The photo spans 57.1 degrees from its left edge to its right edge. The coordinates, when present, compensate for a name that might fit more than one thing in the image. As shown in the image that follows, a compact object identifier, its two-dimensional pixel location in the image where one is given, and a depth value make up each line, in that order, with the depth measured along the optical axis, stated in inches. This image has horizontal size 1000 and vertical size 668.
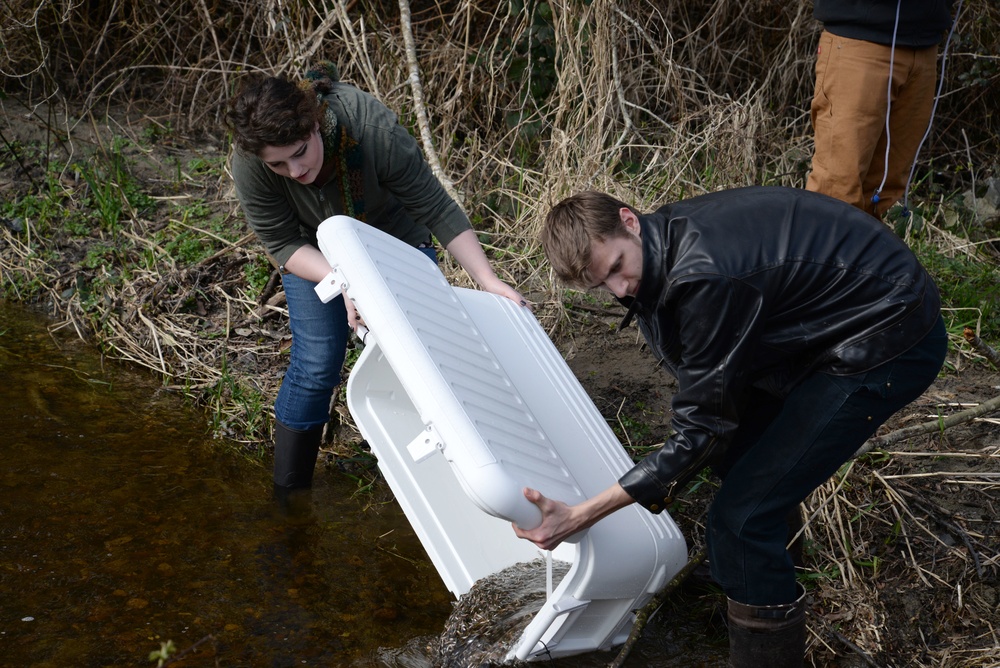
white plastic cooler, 85.3
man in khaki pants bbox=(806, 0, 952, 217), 132.8
